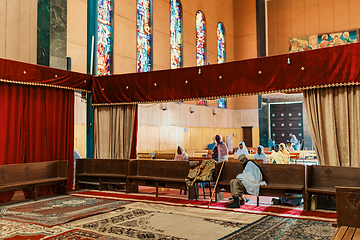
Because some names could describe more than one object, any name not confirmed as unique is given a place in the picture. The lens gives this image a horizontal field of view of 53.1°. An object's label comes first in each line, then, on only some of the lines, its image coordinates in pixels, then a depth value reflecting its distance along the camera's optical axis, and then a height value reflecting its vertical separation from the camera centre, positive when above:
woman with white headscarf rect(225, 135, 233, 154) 19.37 +0.19
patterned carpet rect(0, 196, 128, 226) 7.19 -1.40
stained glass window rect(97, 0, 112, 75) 15.37 +4.71
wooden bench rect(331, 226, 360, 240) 3.89 -0.98
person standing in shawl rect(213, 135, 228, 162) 11.43 -0.17
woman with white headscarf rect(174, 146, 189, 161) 11.23 -0.29
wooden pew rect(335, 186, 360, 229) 4.47 -0.75
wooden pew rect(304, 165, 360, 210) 7.41 -0.68
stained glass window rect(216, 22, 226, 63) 24.34 +7.15
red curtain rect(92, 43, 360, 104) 7.82 +1.77
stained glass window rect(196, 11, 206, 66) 22.27 +6.70
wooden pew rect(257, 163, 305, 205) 7.88 -0.76
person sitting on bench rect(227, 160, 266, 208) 8.07 -0.84
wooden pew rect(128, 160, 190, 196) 9.49 -0.73
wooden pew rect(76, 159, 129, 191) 10.63 -0.75
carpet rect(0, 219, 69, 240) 5.97 -1.46
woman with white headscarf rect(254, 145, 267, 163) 11.13 -0.25
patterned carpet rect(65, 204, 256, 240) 5.99 -1.43
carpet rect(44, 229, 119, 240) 5.82 -1.46
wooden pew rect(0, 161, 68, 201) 8.87 -0.76
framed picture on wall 23.99 +2.91
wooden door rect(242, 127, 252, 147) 24.82 +0.73
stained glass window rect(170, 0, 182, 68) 19.83 +6.33
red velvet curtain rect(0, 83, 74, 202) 9.43 +0.62
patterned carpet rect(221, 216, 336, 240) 5.78 -1.42
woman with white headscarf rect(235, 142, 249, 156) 12.97 -0.13
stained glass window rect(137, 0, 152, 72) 17.44 +5.50
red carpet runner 7.23 -1.37
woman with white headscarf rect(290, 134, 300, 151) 21.56 +0.21
